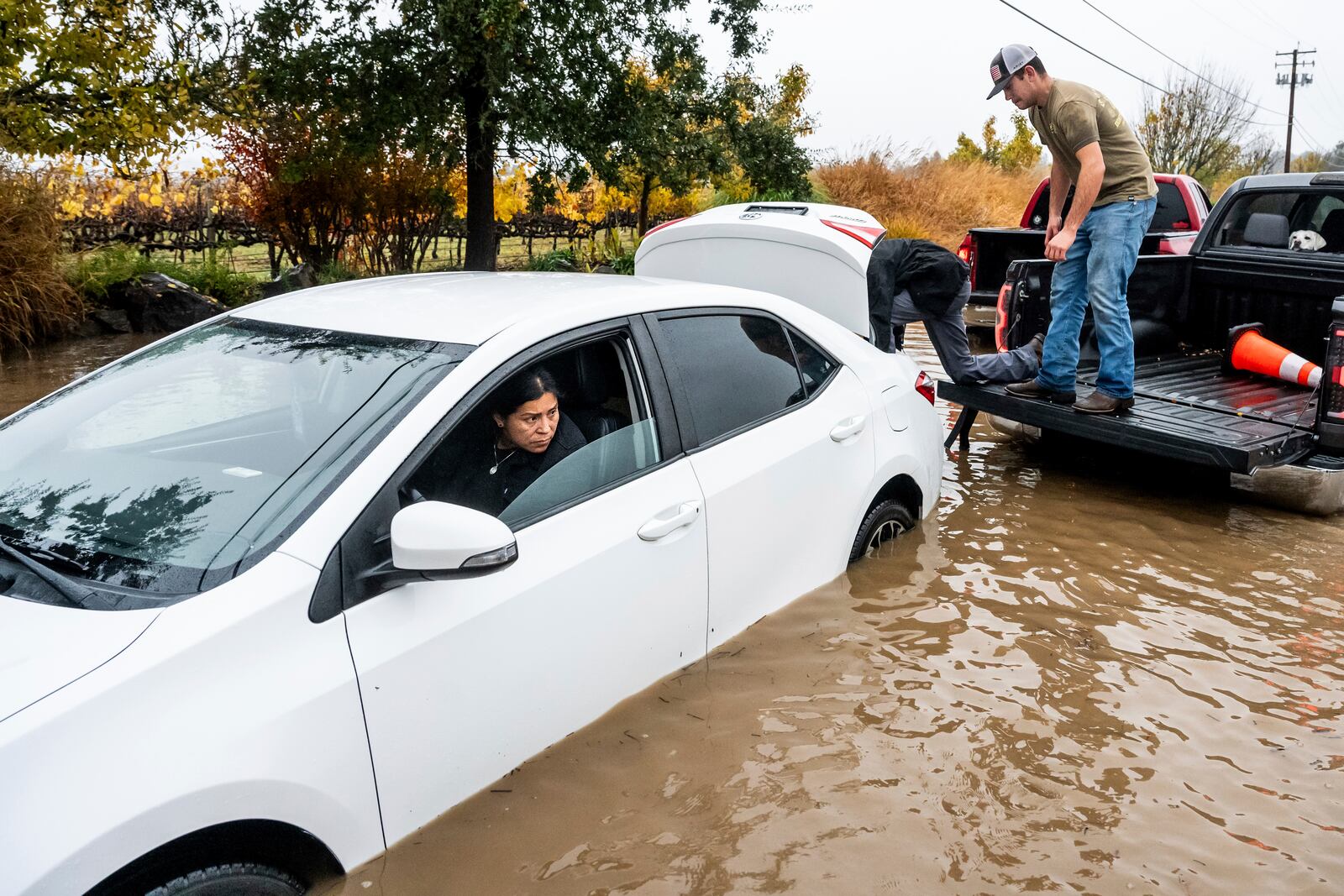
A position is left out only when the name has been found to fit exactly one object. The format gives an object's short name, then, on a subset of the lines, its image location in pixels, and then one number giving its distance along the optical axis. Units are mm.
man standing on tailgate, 5918
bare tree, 49438
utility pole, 68438
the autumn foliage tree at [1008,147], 40844
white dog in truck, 7555
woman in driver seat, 2916
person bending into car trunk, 6090
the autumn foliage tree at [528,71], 12398
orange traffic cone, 6891
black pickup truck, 5699
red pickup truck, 9984
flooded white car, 2107
